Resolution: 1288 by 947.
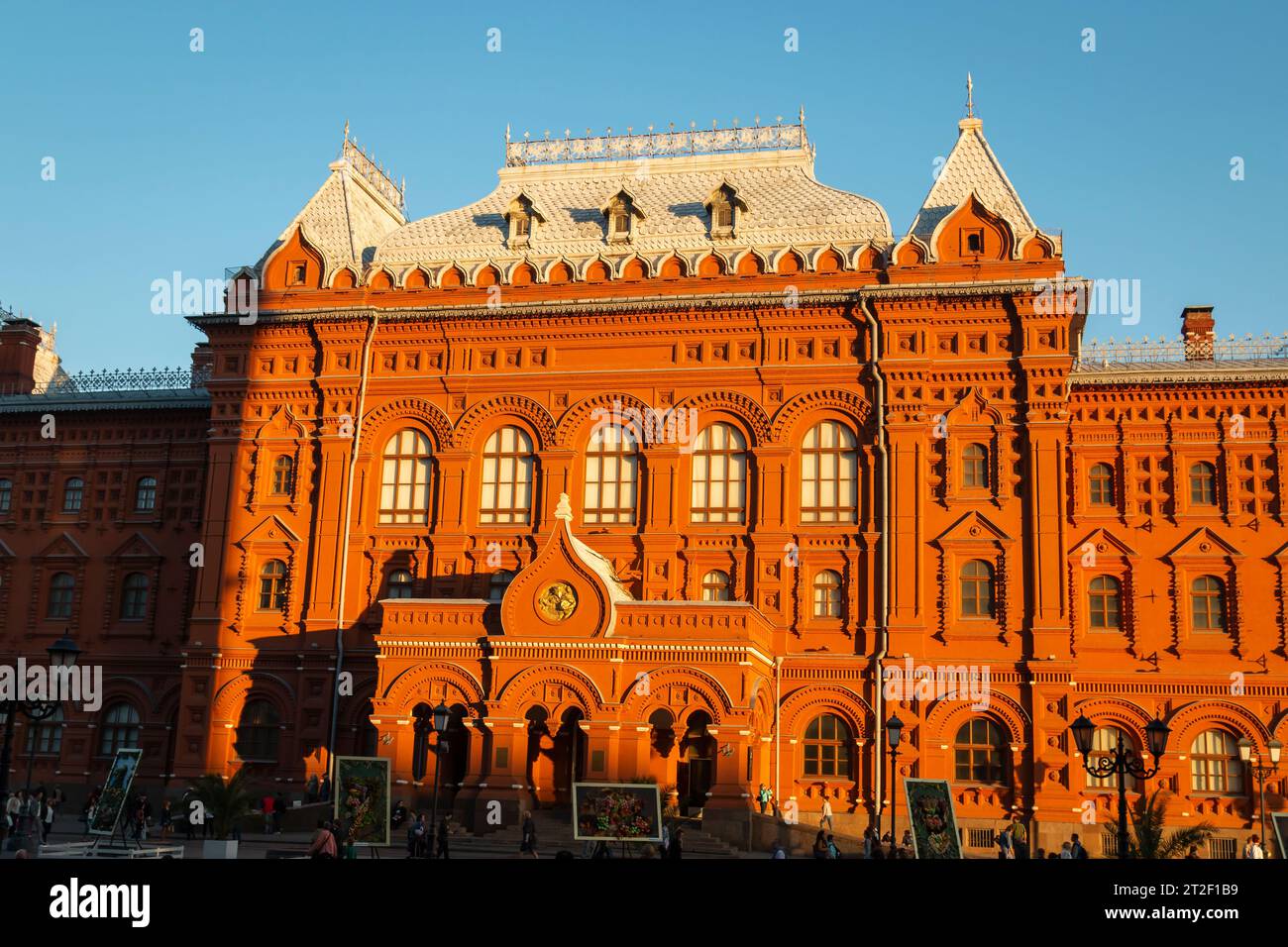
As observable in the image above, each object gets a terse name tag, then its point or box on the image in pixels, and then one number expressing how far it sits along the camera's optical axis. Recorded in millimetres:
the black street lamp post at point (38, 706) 20391
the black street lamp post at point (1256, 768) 33062
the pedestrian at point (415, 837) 28222
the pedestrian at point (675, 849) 24464
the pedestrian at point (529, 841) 30750
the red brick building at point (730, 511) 35531
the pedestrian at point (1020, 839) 32719
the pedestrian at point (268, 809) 35844
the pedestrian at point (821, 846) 27339
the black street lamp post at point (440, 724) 29608
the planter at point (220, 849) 25264
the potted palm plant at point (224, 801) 30047
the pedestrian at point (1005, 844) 31203
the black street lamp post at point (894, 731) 28516
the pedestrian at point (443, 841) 26289
